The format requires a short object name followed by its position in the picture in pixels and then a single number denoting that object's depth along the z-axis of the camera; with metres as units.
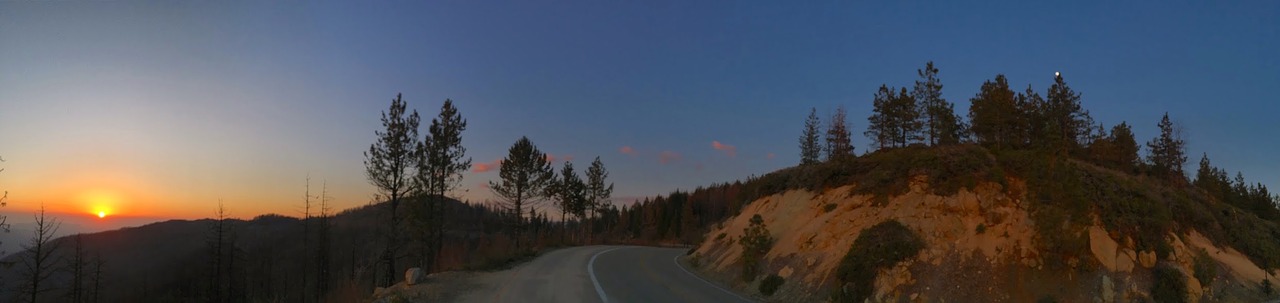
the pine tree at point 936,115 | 36.50
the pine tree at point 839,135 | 52.81
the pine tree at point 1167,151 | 50.00
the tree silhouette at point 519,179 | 42.78
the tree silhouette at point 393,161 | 29.50
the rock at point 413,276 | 14.80
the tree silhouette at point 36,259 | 31.98
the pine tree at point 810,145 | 58.81
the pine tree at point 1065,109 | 41.38
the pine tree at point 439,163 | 33.38
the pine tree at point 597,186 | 58.78
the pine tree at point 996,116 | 34.66
